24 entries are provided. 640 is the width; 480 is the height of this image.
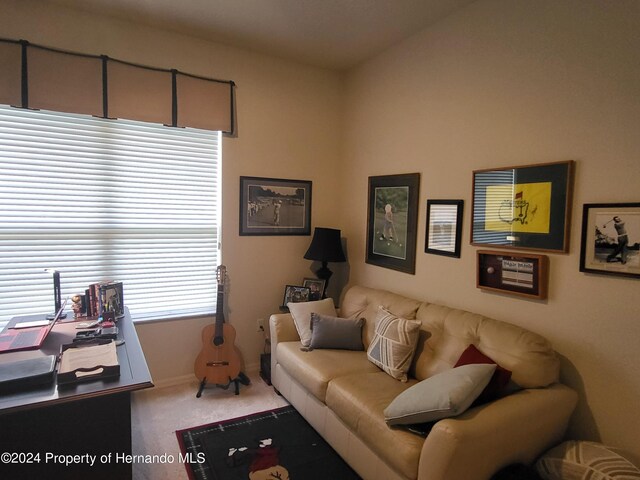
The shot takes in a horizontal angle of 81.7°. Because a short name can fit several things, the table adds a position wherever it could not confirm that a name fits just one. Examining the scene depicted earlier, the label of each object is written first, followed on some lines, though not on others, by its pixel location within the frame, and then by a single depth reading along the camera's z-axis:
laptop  1.89
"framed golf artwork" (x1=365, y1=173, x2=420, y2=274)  3.01
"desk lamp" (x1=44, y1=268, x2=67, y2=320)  2.49
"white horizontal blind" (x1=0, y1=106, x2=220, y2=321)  2.70
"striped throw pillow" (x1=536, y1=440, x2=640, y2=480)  1.59
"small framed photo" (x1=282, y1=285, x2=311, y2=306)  3.52
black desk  1.46
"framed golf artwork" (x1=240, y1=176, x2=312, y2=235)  3.44
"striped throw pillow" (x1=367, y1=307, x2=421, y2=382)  2.38
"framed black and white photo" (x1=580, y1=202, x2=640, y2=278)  1.75
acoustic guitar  3.06
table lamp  3.46
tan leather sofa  1.60
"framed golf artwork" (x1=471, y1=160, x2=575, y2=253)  2.02
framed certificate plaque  2.11
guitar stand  3.01
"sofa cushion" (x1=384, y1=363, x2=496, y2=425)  1.63
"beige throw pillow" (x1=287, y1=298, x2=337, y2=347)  2.91
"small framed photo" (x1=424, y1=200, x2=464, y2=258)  2.61
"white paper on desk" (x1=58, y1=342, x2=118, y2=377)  1.64
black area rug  2.13
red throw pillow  1.78
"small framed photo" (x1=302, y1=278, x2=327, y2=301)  3.55
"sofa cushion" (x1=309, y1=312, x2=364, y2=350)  2.81
